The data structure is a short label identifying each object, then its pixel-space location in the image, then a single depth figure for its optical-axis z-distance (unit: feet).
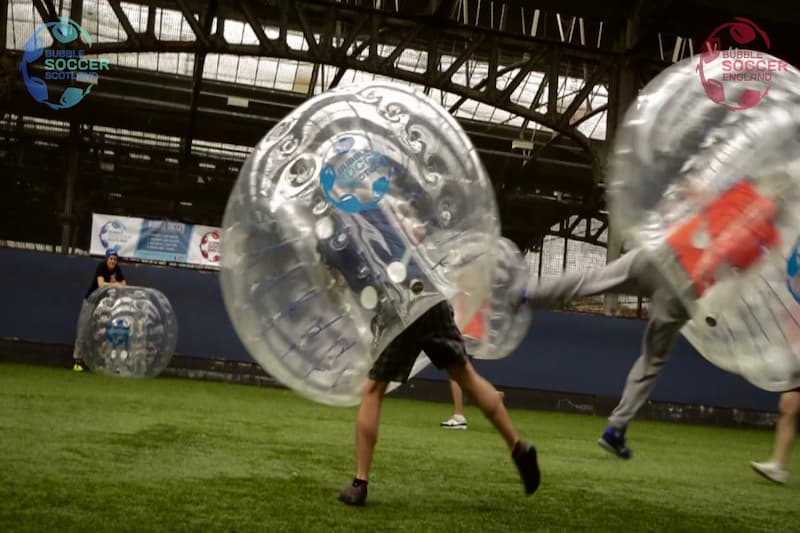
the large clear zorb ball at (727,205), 10.07
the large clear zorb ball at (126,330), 28.96
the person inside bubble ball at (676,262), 10.02
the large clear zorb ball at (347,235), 9.56
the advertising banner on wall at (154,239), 50.75
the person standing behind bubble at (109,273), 32.66
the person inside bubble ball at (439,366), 10.66
